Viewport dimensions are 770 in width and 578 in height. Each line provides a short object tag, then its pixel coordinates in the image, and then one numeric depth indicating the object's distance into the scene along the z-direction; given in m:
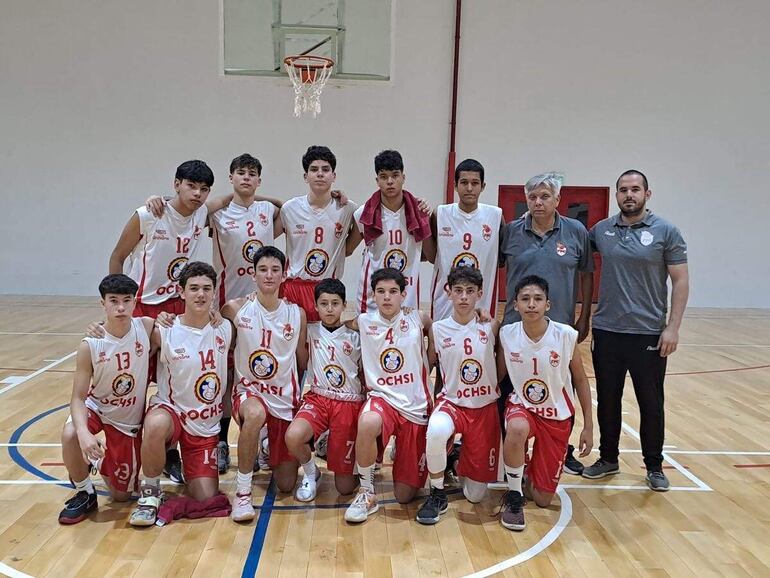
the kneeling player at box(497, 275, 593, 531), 3.59
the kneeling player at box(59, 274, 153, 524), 3.37
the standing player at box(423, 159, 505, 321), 4.07
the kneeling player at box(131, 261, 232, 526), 3.55
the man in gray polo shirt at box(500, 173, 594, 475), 3.80
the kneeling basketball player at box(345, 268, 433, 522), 3.59
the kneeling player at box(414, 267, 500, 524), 3.67
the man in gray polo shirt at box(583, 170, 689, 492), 3.81
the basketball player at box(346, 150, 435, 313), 4.01
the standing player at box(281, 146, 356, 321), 4.19
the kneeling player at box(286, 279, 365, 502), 3.65
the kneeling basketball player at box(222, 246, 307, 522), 3.71
